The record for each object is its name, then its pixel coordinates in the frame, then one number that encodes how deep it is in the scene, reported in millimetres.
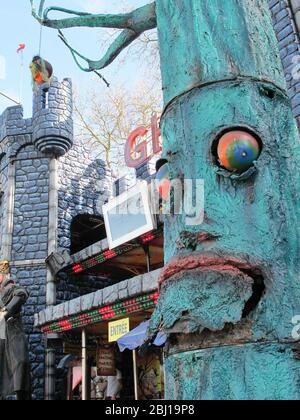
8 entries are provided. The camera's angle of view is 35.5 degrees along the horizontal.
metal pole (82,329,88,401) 9336
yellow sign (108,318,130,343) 8656
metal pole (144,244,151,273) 9717
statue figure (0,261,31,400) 8625
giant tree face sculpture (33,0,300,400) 1279
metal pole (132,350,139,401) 8832
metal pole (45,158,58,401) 10680
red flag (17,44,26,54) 15688
